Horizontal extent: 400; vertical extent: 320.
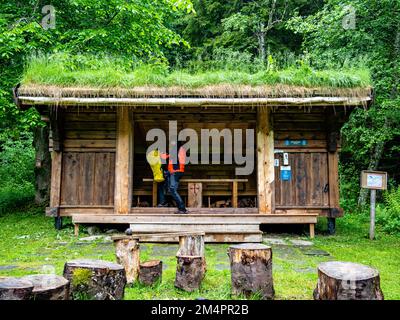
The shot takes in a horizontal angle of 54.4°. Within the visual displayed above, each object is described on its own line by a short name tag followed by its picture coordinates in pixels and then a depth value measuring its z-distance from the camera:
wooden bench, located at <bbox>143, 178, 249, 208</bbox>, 9.55
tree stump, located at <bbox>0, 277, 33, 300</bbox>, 3.18
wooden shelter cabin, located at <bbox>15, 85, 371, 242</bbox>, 8.50
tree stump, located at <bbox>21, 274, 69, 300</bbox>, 3.35
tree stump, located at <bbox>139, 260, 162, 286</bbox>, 4.69
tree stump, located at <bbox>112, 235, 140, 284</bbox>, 4.79
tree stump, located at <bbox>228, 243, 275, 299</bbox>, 4.24
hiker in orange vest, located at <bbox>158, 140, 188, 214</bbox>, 8.80
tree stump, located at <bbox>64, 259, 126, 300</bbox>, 3.88
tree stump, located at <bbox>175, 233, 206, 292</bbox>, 4.51
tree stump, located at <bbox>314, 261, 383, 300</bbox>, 3.59
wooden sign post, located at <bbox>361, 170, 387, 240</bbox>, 8.45
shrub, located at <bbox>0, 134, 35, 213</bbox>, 13.50
